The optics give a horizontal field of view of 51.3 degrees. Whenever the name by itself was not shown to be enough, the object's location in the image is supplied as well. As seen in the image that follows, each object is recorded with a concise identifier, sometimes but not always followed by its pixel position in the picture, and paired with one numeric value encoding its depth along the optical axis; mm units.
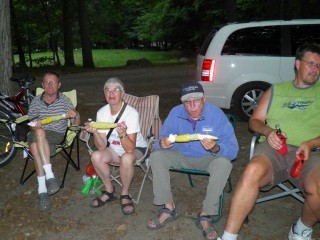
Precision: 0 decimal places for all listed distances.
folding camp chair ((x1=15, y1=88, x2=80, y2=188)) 4121
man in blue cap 3180
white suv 6145
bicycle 4816
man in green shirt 2826
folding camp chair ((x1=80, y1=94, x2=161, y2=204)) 4254
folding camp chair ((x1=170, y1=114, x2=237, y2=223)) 3336
